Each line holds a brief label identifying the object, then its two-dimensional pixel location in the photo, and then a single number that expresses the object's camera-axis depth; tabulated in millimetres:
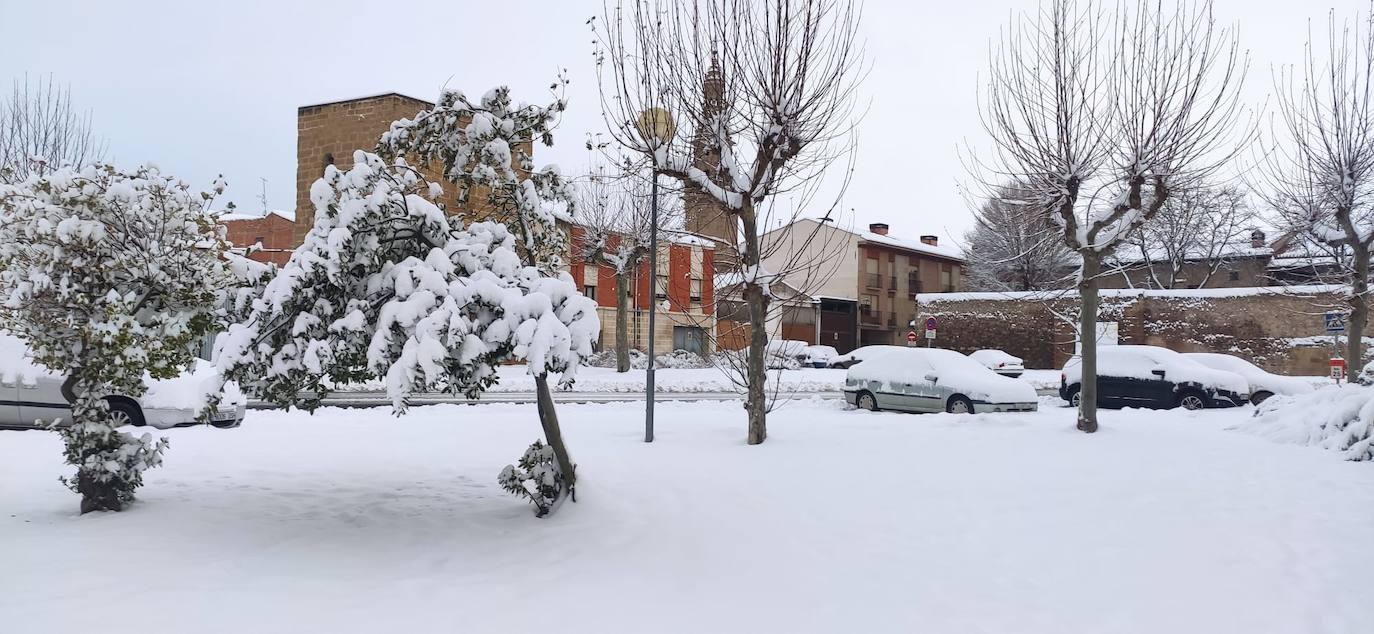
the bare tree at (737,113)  9422
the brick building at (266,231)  41062
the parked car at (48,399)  10594
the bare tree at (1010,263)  38156
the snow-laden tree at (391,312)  5371
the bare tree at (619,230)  25031
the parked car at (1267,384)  16453
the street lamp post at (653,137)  9555
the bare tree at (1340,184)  14156
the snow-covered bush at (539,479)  6680
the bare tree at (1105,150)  10398
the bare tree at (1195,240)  36469
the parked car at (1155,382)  15914
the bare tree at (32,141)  20141
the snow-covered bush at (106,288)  5965
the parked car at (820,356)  36719
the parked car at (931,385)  13914
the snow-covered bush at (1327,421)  8883
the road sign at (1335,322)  14695
